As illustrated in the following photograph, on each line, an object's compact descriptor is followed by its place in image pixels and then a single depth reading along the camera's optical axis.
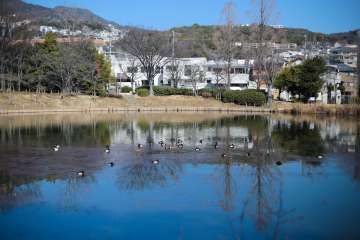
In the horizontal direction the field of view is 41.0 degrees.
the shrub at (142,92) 40.66
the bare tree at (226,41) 41.76
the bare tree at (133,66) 45.17
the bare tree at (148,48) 43.31
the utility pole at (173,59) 45.84
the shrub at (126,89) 46.60
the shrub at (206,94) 41.02
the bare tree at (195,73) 44.84
